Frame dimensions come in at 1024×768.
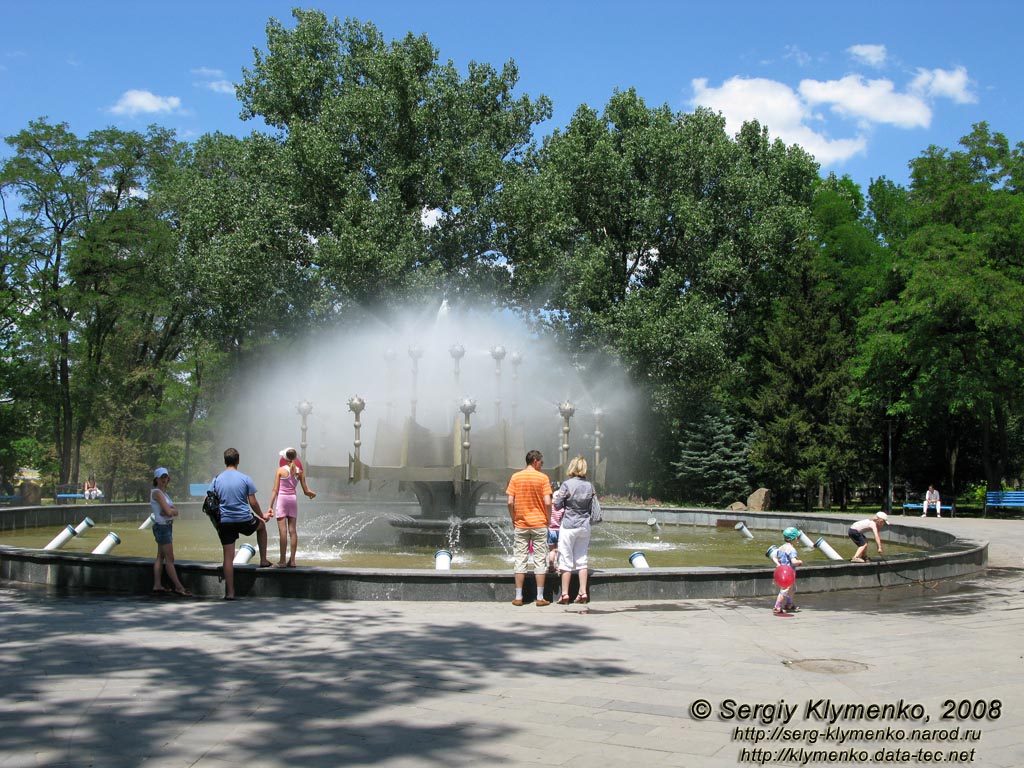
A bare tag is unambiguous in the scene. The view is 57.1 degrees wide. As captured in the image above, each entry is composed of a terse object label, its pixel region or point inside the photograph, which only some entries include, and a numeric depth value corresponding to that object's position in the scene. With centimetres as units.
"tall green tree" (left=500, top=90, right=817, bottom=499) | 3822
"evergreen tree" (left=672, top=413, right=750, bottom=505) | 4194
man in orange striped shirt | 1058
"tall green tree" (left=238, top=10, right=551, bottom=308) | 3516
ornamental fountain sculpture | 1706
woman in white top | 1053
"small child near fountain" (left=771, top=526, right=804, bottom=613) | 985
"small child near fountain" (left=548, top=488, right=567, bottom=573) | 1066
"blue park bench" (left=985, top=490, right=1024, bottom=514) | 3434
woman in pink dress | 1180
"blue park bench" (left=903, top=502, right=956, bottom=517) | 3524
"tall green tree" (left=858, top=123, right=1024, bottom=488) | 3328
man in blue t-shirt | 1038
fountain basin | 1048
